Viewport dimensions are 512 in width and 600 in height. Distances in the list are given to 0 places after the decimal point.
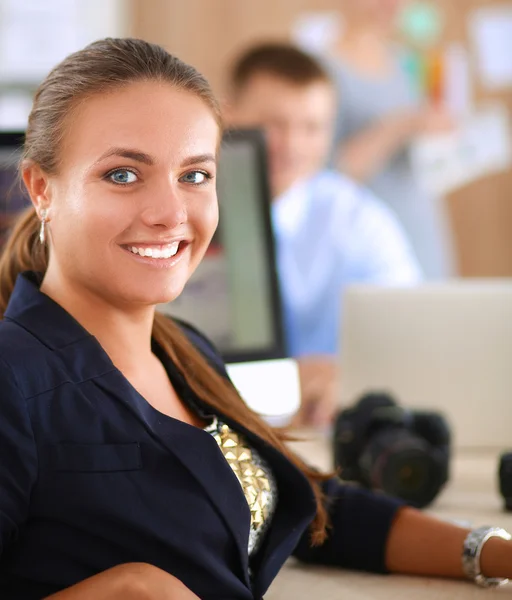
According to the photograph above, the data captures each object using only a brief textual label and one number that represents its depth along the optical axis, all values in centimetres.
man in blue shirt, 247
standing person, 330
